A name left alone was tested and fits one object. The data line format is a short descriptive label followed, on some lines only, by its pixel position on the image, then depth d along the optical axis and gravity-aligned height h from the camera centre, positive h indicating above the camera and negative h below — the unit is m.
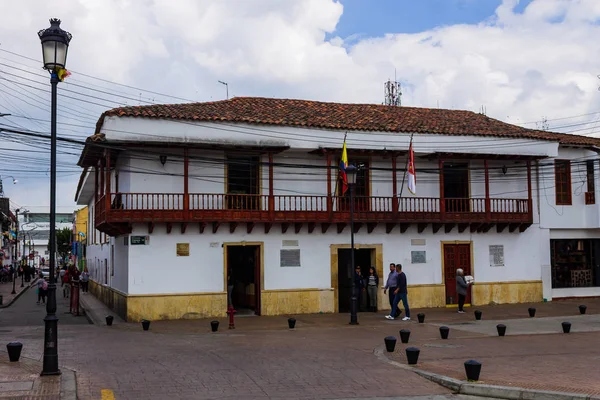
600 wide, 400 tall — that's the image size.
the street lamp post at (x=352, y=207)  18.34 +1.37
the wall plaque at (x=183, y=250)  20.42 +0.22
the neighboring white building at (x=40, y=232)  105.38 +4.81
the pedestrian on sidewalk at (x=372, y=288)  22.12 -1.13
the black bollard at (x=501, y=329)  15.43 -1.79
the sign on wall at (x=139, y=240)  19.91 +0.54
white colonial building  20.17 +1.63
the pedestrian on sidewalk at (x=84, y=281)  36.44 -1.27
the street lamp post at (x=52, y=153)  10.01 +1.67
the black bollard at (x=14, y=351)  11.36 -1.58
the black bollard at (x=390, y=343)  12.52 -1.70
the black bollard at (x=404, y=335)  13.97 -1.72
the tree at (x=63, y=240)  94.94 +2.74
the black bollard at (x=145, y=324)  17.42 -1.76
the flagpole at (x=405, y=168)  22.66 +3.02
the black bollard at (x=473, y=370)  9.56 -1.70
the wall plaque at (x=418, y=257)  23.25 -0.11
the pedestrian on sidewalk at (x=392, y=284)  19.88 -0.90
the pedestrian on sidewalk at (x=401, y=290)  19.36 -1.06
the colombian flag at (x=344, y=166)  20.12 +2.74
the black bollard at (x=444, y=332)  14.81 -1.76
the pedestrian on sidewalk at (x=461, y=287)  21.09 -1.08
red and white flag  21.50 +2.60
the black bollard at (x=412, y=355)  11.21 -1.72
